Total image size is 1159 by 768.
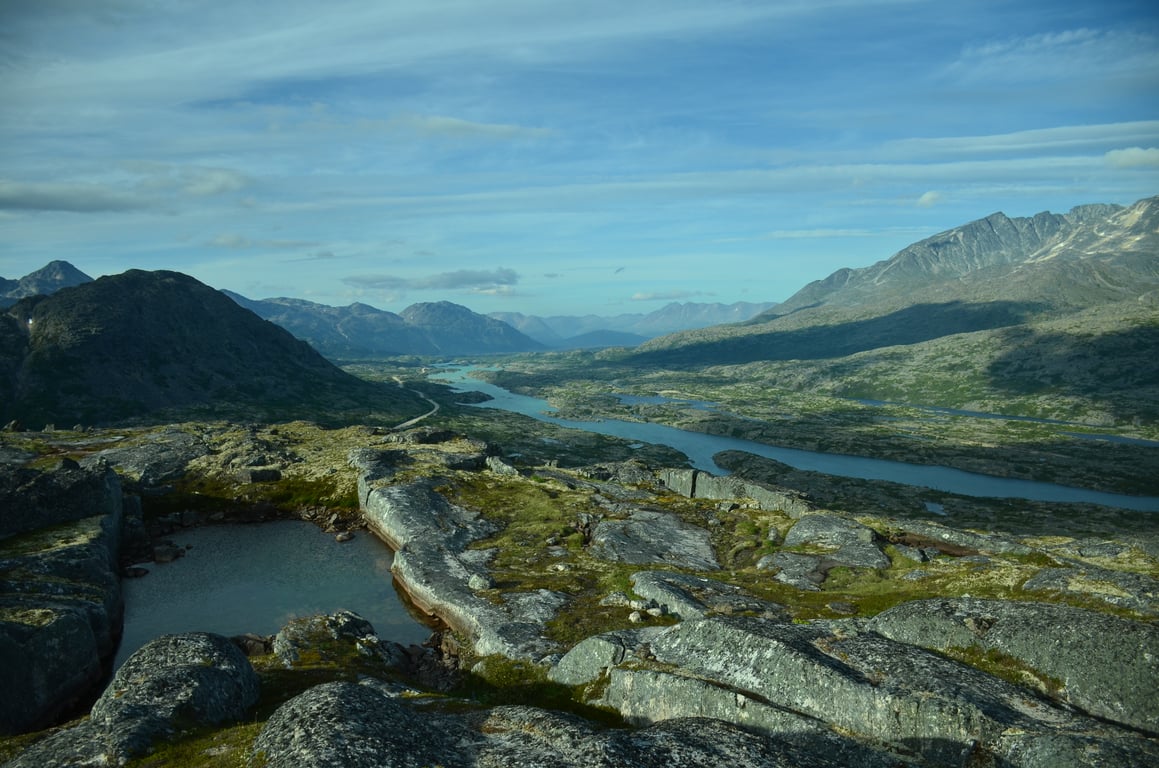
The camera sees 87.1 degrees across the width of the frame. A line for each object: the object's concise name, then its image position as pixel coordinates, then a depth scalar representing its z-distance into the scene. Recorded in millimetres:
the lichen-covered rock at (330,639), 40625
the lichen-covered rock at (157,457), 86750
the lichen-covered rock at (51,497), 58938
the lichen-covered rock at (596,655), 32844
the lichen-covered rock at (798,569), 53188
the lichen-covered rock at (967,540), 62062
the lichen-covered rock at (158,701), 23484
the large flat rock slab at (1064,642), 24484
